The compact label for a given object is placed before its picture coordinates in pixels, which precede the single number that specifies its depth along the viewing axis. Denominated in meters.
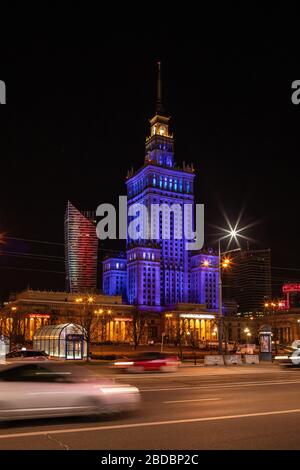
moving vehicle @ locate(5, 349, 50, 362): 44.10
